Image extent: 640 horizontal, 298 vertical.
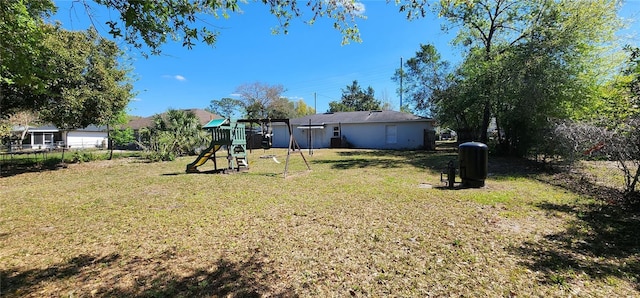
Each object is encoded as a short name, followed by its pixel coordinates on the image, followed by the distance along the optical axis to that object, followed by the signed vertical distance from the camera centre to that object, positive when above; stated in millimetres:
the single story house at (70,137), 34369 +1187
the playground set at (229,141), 10195 +200
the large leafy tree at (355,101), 54656 +9114
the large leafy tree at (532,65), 10672 +3450
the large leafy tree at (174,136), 16359 +682
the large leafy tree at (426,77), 19062 +4942
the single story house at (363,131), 22594 +1391
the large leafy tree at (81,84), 10852 +2625
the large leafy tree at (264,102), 42812 +6821
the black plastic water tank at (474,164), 7223 -451
